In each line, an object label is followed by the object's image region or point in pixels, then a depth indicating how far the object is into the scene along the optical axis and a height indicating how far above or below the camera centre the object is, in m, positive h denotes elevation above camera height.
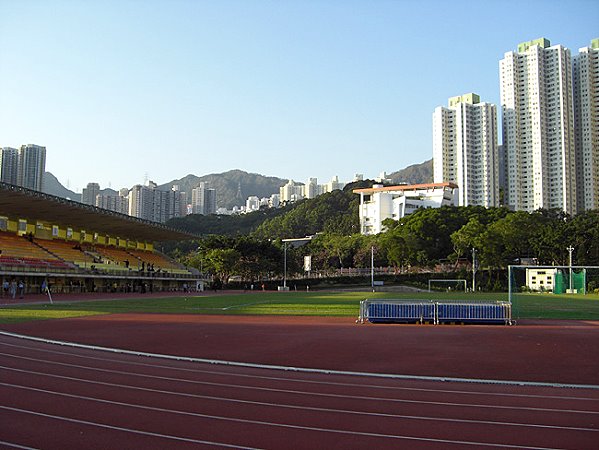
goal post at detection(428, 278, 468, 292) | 73.38 -3.26
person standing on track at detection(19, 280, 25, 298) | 40.50 -2.27
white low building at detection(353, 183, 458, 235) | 123.84 +13.88
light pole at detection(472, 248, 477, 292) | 69.28 -1.29
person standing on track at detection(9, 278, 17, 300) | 39.11 -2.15
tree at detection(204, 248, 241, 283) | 78.62 +0.13
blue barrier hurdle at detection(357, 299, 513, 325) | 20.55 -1.92
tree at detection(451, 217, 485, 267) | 74.50 +3.37
